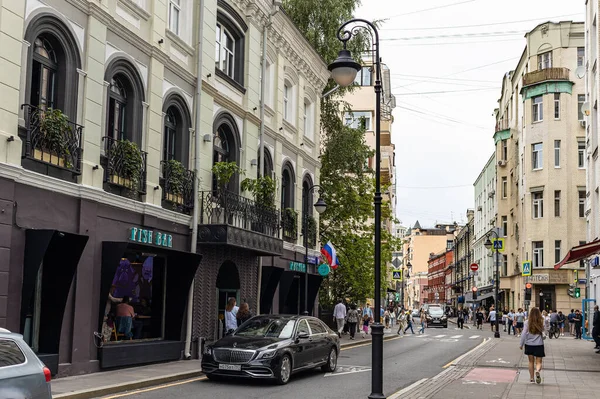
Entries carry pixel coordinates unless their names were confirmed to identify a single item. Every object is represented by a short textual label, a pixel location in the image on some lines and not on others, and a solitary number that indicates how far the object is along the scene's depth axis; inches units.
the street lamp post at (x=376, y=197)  429.4
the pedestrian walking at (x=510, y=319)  1836.7
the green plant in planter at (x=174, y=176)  751.7
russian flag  1263.0
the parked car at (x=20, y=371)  301.0
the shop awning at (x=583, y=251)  873.5
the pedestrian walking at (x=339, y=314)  1325.0
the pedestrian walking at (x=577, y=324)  1635.1
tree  1395.2
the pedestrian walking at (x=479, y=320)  2124.8
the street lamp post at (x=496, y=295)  1573.2
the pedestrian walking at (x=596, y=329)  1019.3
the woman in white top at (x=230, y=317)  794.2
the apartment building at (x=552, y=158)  2069.4
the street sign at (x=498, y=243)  1630.3
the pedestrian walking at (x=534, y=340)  636.1
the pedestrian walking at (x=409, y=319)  1722.4
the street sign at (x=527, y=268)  1805.9
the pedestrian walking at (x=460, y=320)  2138.3
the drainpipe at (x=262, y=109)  993.5
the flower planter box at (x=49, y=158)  549.0
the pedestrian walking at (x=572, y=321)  1737.9
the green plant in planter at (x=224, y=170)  837.2
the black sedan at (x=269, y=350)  588.7
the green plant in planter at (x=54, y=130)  550.9
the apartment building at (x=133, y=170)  539.5
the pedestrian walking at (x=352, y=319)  1346.0
